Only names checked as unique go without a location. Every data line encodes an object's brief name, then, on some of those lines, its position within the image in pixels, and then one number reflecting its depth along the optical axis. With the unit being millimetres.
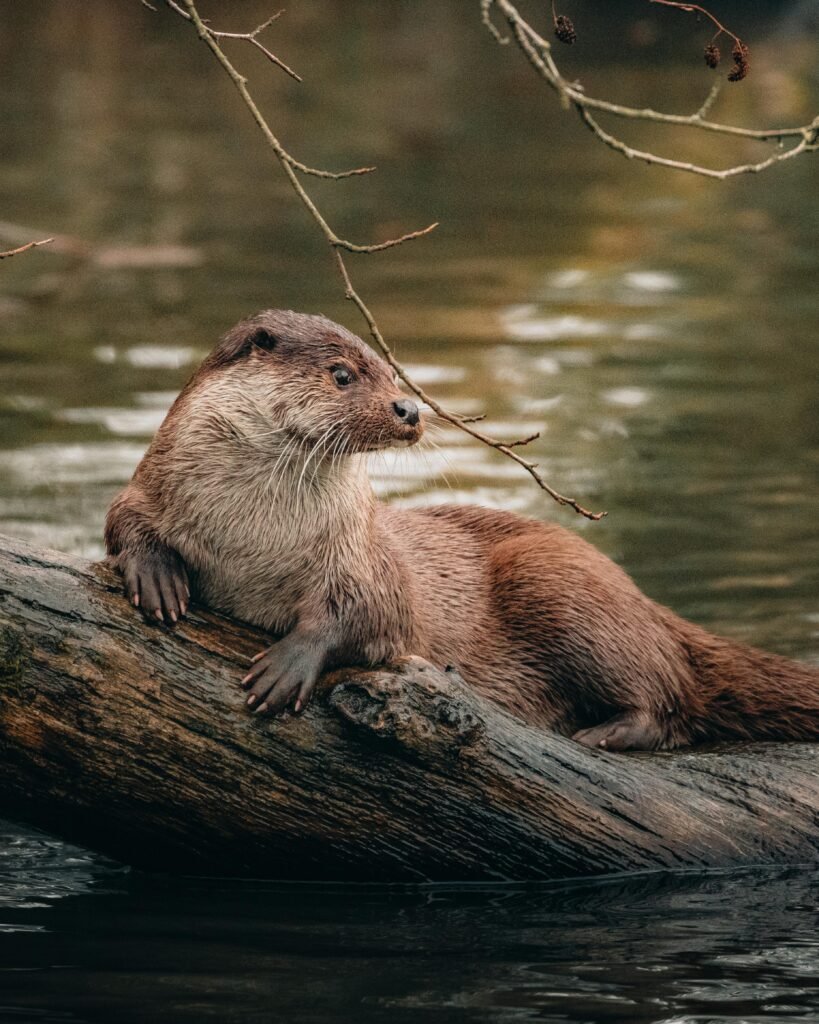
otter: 8023
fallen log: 7621
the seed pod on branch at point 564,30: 6805
